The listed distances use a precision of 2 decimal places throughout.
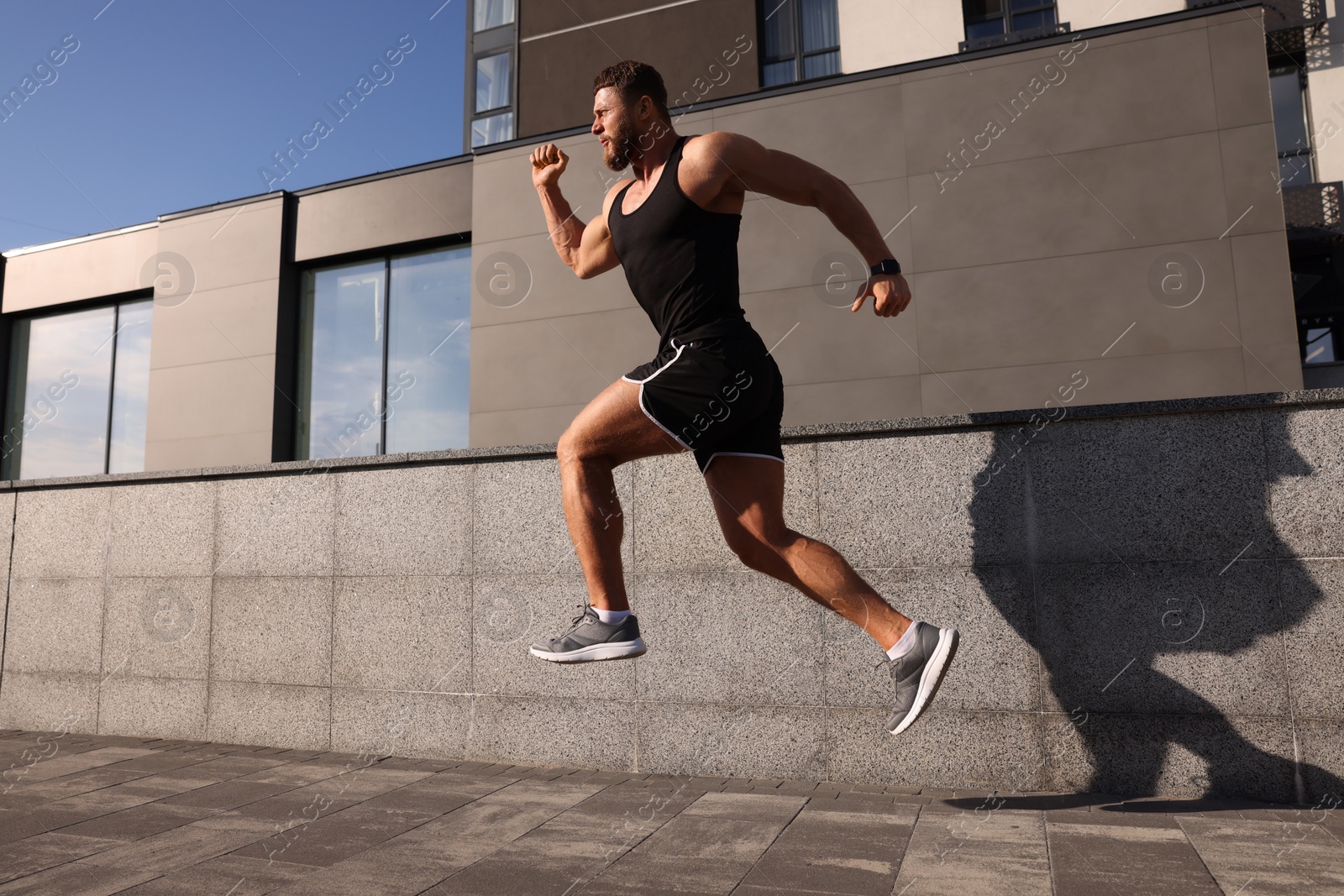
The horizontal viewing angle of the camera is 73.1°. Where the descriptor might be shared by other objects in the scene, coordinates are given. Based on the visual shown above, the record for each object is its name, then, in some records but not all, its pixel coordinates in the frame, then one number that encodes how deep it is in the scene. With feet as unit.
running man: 11.35
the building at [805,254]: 34.47
